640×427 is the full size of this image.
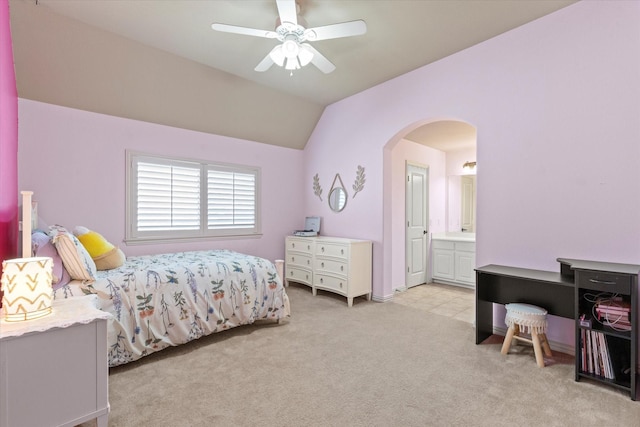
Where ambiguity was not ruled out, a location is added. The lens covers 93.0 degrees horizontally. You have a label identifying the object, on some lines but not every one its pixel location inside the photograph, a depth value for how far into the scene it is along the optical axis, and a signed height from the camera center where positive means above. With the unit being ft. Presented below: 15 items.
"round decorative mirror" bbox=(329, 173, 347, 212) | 15.92 +1.12
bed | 7.45 -2.18
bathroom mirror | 19.72 +0.92
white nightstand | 4.77 -2.61
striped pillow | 7.38 -1.00
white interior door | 17.07 -0.41
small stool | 8.25 -2.99
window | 12.68 +0.79
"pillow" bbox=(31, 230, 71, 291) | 7.22 -0.95
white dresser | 13.47 -2.29
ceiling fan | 7.51 +4.80
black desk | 8.52 -2.25
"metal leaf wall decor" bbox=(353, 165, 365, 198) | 14.92 +1.76
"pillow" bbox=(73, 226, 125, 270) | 8.82 -1.04
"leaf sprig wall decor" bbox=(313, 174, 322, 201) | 17.40 +1.69
